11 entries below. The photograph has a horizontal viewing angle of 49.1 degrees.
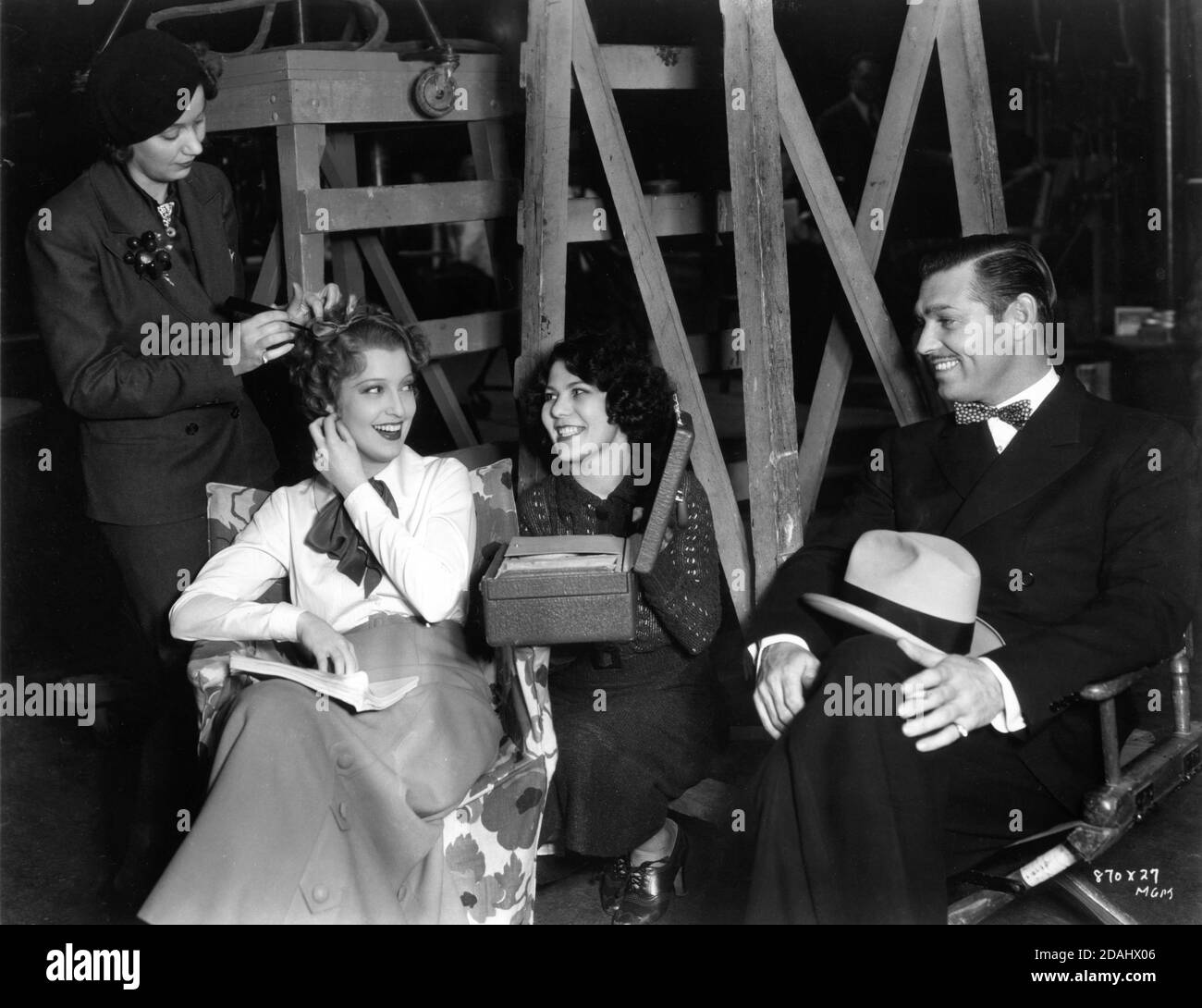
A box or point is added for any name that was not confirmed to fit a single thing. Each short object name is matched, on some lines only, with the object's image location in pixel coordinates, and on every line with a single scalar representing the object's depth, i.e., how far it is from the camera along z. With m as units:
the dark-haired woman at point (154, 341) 3.45
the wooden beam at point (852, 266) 3.79
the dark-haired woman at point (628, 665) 3.51
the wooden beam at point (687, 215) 4.61
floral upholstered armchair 3.13
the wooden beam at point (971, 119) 3.77
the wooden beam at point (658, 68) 4.09
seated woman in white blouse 2.81
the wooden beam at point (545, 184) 3.72
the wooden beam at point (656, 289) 3.76
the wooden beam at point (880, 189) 3.77
